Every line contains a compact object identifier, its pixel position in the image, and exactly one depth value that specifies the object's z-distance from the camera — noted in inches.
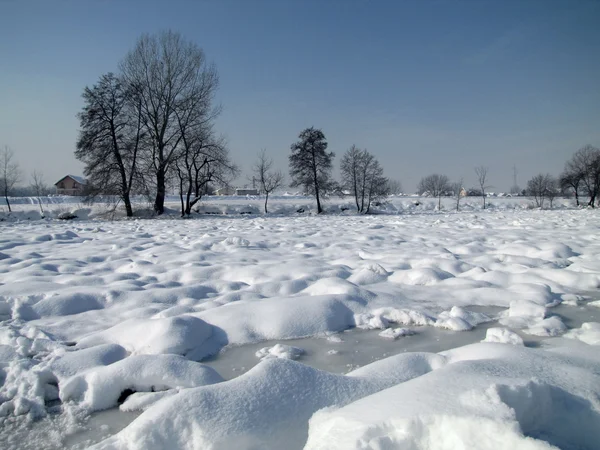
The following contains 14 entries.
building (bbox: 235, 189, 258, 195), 3050.7
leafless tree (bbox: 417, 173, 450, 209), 2249.0
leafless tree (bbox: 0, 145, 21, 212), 1079.0
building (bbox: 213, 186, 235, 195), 3037.4
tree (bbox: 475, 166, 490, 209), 1853.1
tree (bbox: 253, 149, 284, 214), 1352.0
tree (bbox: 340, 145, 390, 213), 1290.6
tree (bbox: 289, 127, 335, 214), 1163.9
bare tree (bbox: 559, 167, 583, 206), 1459.2
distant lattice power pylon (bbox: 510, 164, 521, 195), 3242.6
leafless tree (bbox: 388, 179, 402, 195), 2998.5
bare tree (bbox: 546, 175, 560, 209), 1659.7
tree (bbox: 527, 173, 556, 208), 1670.8
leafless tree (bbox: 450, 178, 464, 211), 2090.3
